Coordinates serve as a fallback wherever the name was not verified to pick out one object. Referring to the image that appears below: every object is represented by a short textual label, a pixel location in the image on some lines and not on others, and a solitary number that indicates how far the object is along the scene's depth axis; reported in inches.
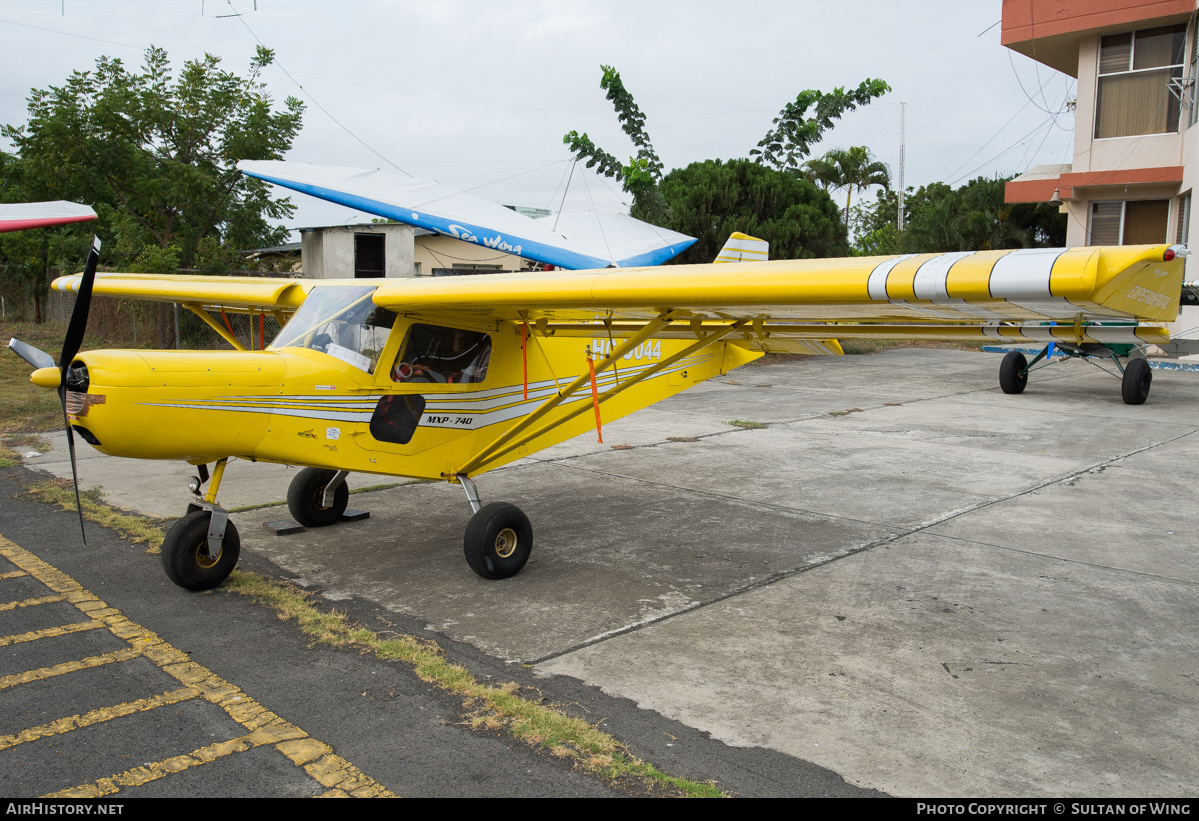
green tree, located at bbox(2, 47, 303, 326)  665.6
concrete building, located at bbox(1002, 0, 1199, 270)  722.8
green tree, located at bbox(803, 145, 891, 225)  1679.4
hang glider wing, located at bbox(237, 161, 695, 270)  456.1
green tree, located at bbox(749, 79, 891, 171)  887.7
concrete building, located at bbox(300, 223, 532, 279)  756.0
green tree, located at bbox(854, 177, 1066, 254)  1048.2
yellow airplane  151.3
